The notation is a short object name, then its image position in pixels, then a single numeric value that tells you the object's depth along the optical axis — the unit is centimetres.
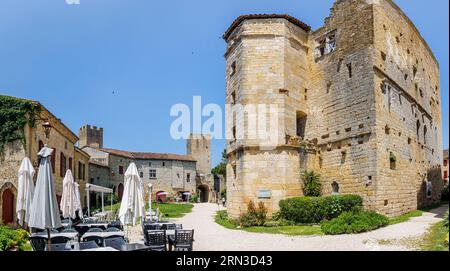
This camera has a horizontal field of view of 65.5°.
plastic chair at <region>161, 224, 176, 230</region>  1105
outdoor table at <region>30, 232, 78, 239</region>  911
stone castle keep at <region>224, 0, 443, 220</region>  1561
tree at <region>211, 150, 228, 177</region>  4631
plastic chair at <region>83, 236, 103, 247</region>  874
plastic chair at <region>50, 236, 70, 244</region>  880
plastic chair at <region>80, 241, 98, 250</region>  715
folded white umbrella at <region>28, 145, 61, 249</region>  690
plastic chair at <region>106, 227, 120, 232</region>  977
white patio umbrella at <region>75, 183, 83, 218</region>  1404
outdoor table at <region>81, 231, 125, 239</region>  906
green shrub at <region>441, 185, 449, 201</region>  2316
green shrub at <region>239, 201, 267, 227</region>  1547
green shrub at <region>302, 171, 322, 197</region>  1711
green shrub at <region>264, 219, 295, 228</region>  1508
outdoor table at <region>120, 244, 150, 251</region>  684
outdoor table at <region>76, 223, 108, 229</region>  1164
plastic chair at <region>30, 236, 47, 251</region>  810
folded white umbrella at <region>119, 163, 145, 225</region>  970
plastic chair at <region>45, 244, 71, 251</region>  726
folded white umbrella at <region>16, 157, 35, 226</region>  1034
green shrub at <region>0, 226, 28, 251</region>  932
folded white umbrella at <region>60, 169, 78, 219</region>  1275
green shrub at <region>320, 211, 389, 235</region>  1194
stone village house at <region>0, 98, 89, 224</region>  1427
